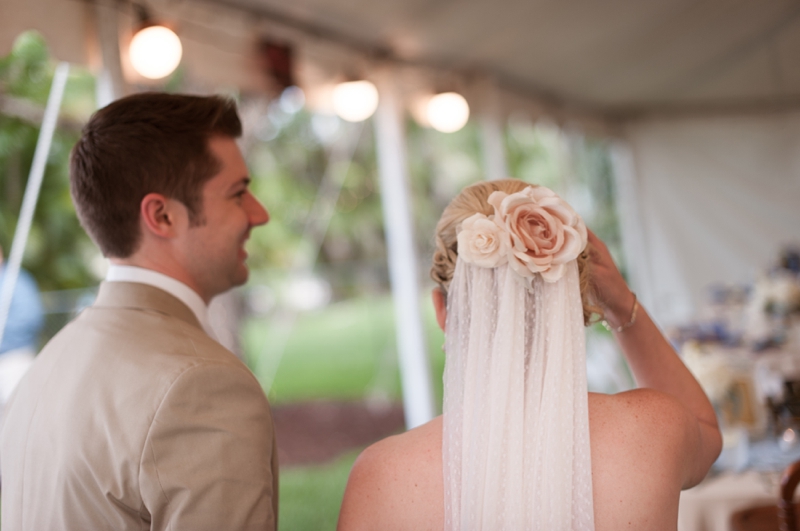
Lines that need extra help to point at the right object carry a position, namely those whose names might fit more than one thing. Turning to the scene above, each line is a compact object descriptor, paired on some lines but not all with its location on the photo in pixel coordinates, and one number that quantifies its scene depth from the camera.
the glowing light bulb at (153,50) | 2.93
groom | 1.29
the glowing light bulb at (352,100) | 4.44
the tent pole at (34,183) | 2.78
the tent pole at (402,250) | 4.94
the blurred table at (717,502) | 2.21
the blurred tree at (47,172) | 4.65
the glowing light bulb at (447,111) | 5.06
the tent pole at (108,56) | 2.86
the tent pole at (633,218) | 8.72
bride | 1.31
